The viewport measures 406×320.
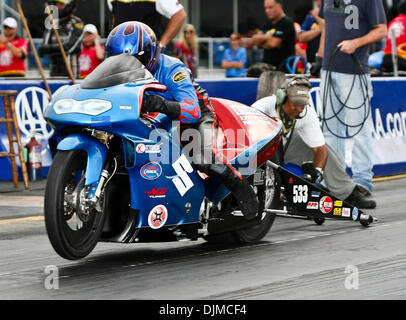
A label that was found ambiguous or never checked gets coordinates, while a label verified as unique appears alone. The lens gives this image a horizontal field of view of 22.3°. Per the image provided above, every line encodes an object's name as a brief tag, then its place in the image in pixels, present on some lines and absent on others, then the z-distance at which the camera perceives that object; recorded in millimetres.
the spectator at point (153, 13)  10156
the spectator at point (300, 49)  18583
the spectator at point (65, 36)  14406
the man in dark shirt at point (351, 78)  10797
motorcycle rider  6855
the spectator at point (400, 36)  17250
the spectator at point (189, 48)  18484
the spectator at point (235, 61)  20500
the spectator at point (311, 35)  15875
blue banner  12195
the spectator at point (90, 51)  17109
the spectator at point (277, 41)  13680
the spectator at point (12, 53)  15969
